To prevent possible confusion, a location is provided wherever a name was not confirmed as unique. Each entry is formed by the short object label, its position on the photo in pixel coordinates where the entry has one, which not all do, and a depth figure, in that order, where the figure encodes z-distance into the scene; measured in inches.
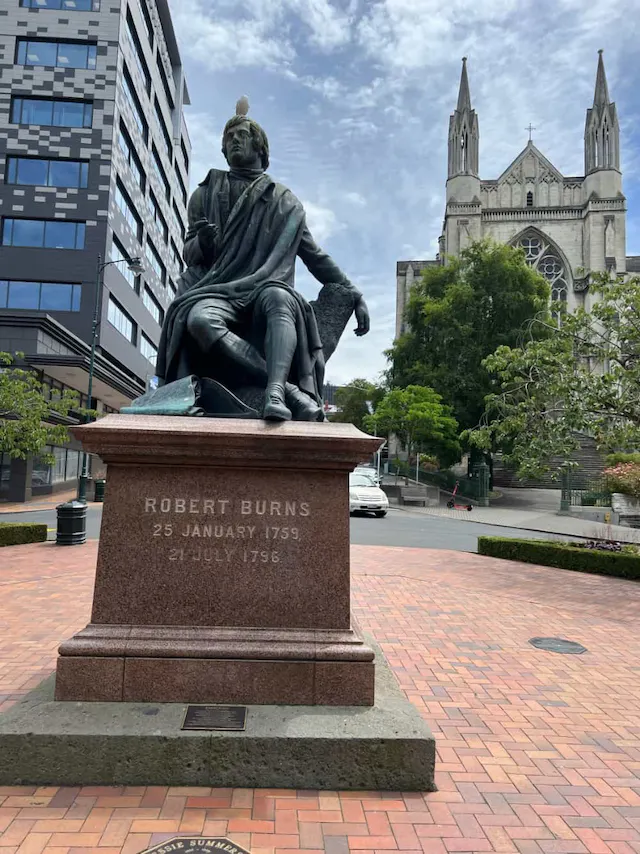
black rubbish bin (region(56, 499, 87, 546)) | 509.4
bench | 1236.5
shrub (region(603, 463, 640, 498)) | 906.1
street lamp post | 776.9
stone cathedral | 2048.5
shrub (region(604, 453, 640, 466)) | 1115.7
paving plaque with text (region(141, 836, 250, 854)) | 99.6
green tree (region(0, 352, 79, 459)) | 633.0
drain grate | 234.7
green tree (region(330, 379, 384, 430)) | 2322.6
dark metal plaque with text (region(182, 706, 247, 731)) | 122.8
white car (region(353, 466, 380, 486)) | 973.9
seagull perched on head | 195.9
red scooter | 1191.6
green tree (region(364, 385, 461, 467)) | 1262.3
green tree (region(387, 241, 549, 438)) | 1453.0
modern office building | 1314.0
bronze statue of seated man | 169.3
